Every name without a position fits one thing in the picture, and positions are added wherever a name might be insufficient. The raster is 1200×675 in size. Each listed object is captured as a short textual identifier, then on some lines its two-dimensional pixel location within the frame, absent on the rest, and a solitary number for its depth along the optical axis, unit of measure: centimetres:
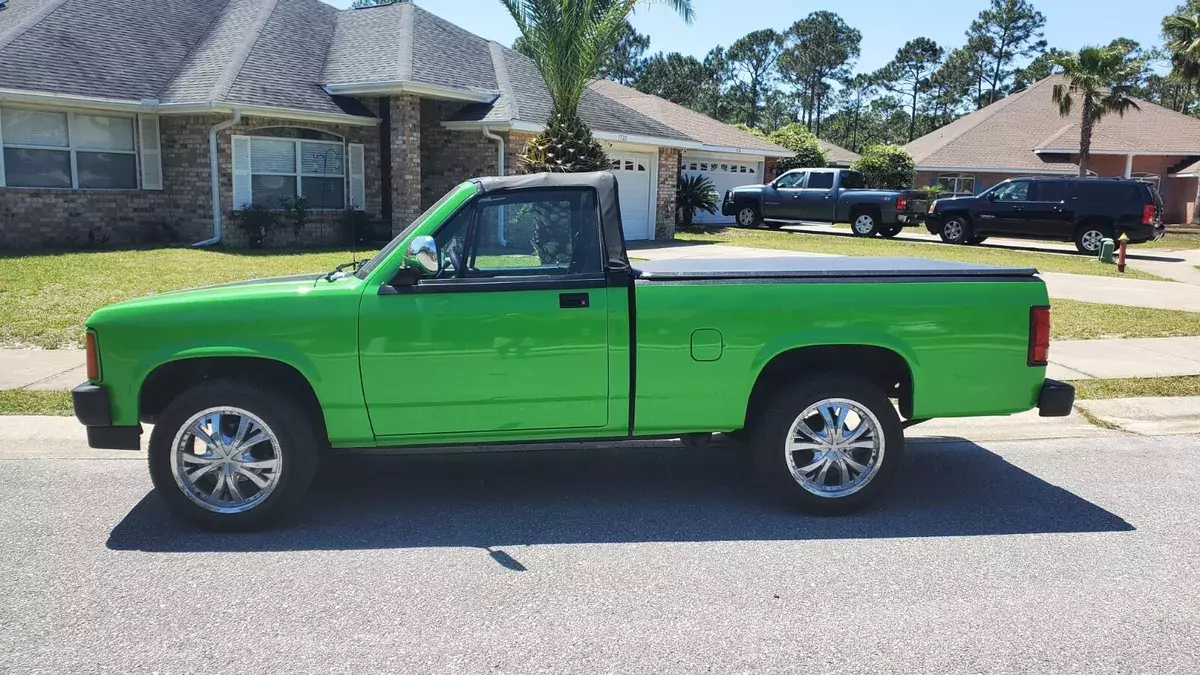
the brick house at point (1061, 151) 3688
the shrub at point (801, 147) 3950
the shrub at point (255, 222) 1872
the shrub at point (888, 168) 3866
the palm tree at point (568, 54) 1606
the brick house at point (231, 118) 1811
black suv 2200
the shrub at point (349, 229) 2009
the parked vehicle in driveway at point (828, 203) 2598
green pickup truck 485
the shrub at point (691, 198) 2842
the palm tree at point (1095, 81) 3216
